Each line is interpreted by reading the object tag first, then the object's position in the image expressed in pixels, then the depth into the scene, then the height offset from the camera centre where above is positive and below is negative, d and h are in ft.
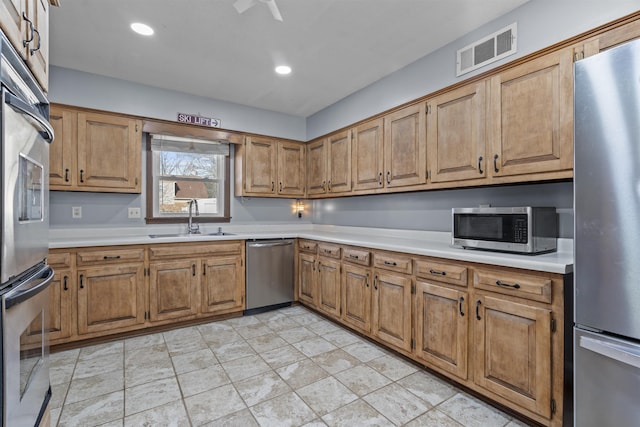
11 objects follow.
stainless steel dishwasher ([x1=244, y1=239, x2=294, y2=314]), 12.15 -2.43
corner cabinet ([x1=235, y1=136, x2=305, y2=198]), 13.51 +2.01
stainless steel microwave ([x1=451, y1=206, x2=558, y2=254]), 6.35 -0.36
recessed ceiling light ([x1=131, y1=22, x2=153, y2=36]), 7.97 +4.74
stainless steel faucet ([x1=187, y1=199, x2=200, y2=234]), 12.53 -0.52
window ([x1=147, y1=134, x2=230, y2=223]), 12.21 +1.42
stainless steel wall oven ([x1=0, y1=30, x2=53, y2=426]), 2.94 -0.34
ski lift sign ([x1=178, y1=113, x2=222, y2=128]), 12.30 +3.72
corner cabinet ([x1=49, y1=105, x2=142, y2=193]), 9.95 +2.03
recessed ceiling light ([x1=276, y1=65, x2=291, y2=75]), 10.22 +4.74
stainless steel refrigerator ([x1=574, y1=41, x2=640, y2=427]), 4.13 -0.37
